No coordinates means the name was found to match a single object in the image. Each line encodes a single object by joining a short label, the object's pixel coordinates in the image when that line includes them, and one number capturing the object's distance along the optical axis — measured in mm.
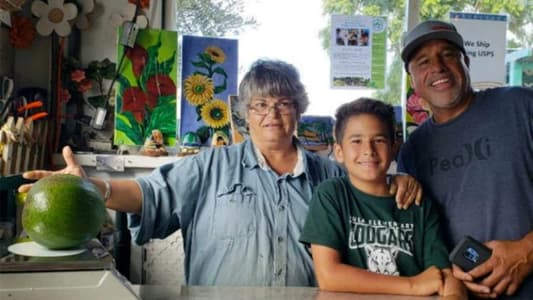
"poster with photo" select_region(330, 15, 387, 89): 2740
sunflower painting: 2621
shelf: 2475
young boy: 1089
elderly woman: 1323
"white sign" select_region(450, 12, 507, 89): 2814
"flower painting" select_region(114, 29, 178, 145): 2559
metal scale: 767
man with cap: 1331
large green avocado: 843
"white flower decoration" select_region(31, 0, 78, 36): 2455
